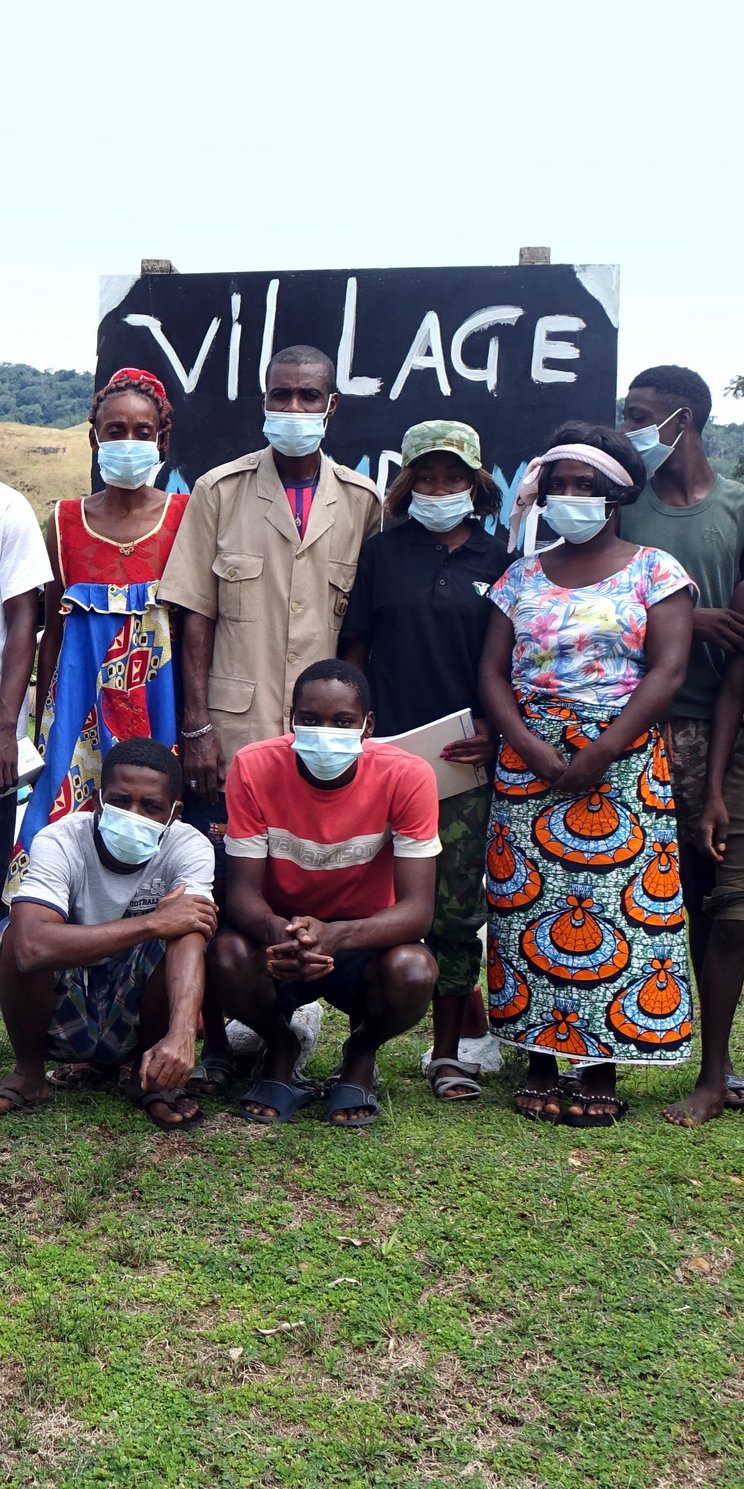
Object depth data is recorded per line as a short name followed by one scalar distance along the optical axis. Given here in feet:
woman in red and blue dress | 13.85
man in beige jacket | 13.92
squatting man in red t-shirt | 12.48
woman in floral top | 12.87
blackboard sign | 17.71
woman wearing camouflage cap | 13.70
